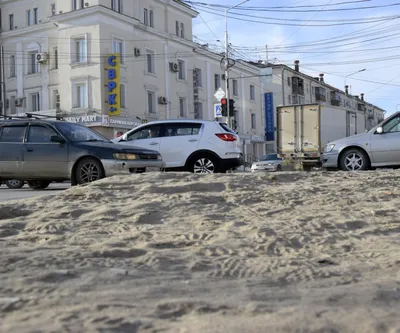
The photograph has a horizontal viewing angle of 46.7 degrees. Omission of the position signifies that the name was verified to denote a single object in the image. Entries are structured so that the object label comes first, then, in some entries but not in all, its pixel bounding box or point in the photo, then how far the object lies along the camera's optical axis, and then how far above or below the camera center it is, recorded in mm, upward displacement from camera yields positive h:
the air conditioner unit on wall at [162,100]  33156 +4127
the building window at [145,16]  33438 +10259
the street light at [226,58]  27984 +6240
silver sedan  11523 +110
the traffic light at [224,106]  21678 +2376
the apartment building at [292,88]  50844 +8306
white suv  10992 +296
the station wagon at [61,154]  9273 +106
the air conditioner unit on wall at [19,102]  32344 +4082
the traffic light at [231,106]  21922 +2376
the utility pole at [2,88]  31984 +5125
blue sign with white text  47469 +3988
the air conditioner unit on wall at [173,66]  34562 +6811
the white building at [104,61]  29016 +6821
